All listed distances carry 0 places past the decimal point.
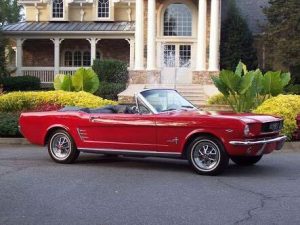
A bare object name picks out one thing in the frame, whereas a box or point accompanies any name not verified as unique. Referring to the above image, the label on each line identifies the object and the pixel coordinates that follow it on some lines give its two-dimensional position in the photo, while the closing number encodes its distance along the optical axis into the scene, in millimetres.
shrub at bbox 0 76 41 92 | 28547
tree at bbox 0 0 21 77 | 28875
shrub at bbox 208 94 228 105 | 21508
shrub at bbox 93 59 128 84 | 27219
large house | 29227
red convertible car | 9000
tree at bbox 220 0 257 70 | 31188
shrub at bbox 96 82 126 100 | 25438
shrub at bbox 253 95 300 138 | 13594
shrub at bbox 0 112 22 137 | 14292
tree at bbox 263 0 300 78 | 27875
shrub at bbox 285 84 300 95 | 25816
